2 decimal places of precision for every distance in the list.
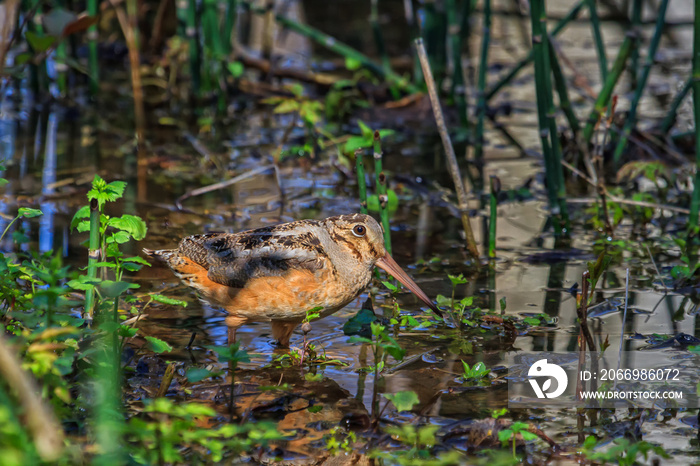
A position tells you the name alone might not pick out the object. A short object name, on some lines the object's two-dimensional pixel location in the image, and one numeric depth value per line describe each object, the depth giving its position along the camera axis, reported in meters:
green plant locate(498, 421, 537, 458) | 5.56
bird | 7.21
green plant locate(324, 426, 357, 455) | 5.93
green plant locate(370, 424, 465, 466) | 5.39
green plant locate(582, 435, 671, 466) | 5.23
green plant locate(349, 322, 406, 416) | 5.90
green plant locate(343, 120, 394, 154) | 9.73
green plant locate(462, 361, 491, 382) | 6.97
